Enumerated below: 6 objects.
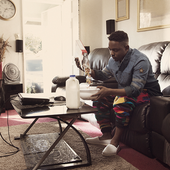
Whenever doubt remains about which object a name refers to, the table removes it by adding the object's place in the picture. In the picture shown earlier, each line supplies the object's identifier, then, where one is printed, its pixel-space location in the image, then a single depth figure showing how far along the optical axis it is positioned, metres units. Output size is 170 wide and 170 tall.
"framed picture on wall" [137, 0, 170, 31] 2.53
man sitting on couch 1.55
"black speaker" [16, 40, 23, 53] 4.12
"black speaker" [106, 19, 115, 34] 3.28
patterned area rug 1.45
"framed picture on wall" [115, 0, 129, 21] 3.11
